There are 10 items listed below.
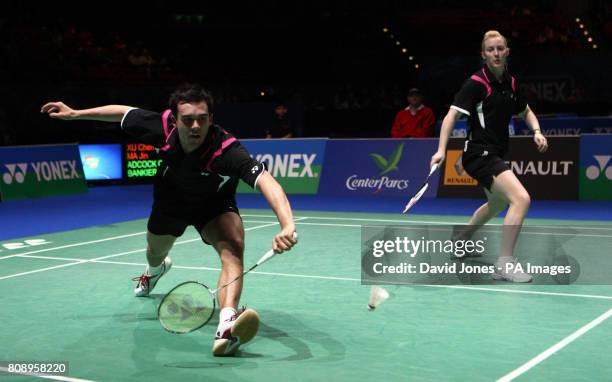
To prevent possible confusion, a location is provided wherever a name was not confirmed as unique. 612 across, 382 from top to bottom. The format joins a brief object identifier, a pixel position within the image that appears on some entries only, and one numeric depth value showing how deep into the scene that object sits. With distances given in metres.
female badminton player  6.78
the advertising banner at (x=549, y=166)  12.70
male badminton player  4.67
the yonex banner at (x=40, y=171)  14.05
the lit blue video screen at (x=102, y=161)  16.48
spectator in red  13.94
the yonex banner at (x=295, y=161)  14.32
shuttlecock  5.80
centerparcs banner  13.37
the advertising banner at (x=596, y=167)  12.52
